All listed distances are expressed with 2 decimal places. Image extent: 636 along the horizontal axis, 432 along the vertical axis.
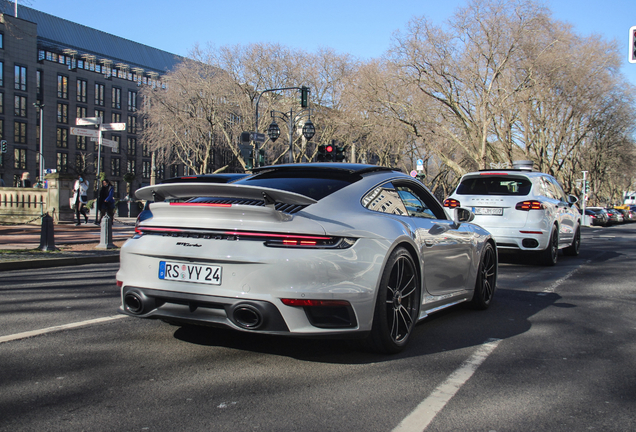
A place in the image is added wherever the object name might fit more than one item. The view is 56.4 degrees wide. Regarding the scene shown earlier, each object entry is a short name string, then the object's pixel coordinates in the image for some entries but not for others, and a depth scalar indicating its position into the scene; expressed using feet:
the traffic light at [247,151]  69.52
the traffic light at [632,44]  48.11
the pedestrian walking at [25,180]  91.82
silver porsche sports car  11.77
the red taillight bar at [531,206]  34.01
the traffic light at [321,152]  77.00
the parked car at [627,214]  222.52
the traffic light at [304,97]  93.15
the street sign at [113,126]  49.35
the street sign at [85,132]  49.78
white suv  33.94
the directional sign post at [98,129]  49.83
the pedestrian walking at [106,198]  63.99
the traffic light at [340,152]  79.44
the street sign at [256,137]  79.71
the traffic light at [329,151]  77.00
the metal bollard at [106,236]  42.98
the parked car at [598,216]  157.68
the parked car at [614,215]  173.44
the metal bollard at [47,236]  39.50
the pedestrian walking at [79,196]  71.31
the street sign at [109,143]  51.85
